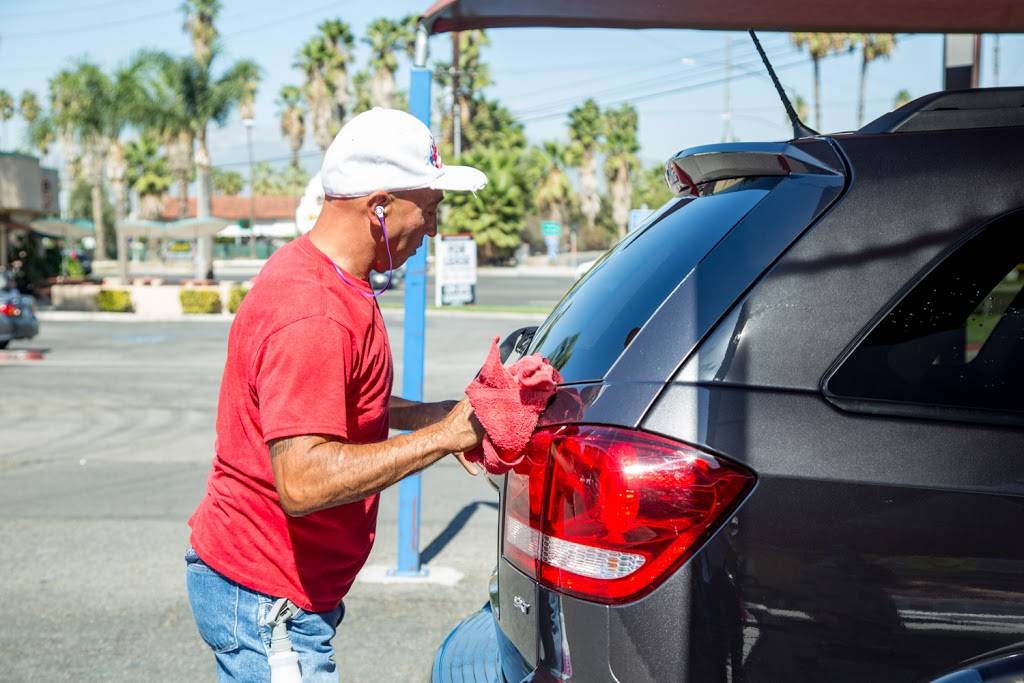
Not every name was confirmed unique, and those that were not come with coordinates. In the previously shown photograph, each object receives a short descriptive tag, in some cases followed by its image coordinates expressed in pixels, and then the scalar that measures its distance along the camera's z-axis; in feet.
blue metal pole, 17.28
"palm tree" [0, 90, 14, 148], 304.30
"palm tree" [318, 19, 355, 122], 200.44
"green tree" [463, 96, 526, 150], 211.61
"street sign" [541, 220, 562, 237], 211.61
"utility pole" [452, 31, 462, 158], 150.25
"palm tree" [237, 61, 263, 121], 128.26
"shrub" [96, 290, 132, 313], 98.53
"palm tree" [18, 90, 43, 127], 308.60
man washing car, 7.18
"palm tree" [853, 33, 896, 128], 163.32
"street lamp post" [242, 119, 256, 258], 190.25
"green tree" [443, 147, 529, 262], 187.73
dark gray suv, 6.15
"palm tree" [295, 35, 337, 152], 205.16
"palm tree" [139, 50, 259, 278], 126.82
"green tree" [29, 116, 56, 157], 159.43
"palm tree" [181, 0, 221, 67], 148.77
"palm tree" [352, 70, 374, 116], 218.38
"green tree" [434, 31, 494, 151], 201.26
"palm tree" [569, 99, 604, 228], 231.50
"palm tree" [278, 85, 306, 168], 229.66
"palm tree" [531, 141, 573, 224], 226.99
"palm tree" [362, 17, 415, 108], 200.44
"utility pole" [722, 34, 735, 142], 188.44
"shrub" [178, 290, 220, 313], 95.81
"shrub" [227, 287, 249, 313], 95.55
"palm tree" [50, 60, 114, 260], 130.93
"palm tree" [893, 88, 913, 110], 176.26
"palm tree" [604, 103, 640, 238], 241.96
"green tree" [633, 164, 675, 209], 306.37
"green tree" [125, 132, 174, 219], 237.86
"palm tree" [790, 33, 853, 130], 147.02
